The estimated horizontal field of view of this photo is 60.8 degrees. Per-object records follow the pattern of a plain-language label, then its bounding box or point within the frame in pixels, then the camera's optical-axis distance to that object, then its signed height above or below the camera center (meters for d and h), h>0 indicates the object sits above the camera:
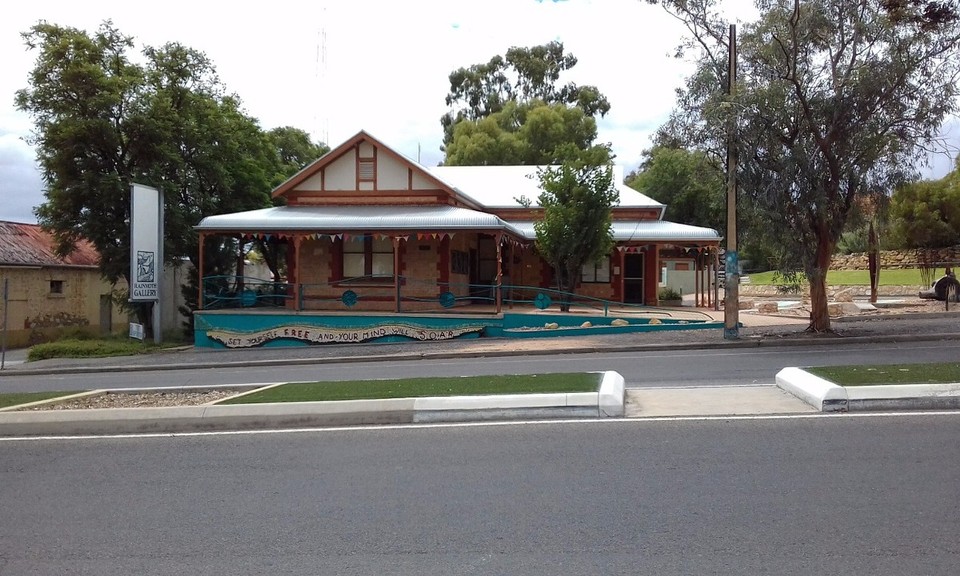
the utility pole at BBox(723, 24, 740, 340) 18.05 +0.75
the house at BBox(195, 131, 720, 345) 24.03 +1.14
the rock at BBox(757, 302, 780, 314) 27.41 -1.05
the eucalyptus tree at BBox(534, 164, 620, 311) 23.78 +1.76
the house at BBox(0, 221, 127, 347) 32.58 -0.40
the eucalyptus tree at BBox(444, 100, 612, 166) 50.03 +8.83
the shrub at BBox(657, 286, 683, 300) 31.10 -0.67
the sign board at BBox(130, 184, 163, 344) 23.84 +1.08
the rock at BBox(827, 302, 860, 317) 25.34 -1.01
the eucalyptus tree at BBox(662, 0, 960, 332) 17.22 +3.61
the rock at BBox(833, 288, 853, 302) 30.40 -0.74
